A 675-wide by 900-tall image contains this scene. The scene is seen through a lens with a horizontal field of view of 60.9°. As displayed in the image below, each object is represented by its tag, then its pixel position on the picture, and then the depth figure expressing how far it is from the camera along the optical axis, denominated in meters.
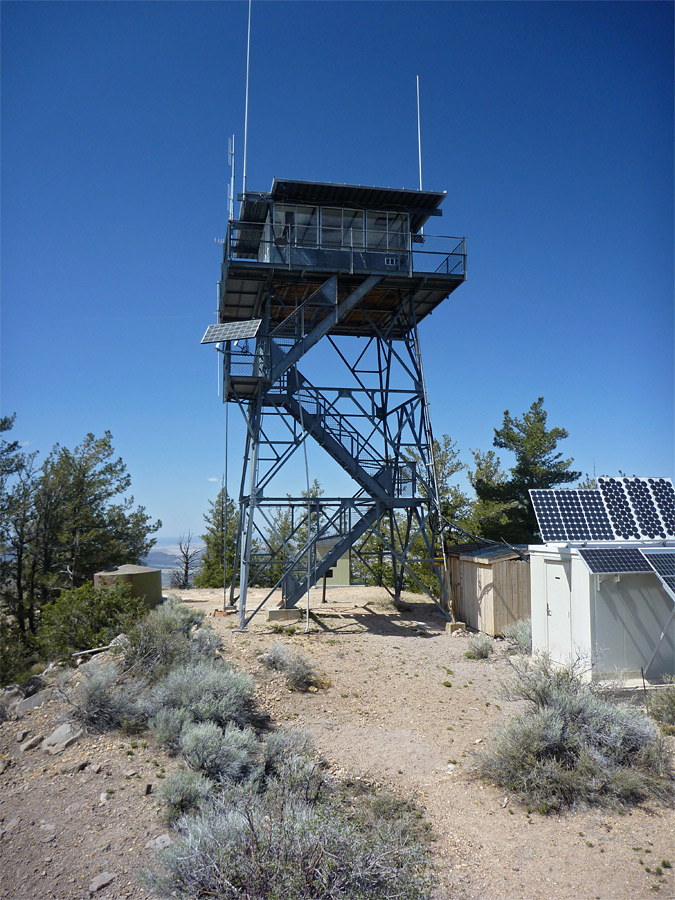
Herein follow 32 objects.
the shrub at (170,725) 8.45
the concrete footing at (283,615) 18.91
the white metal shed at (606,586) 11.30
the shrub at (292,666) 12.06
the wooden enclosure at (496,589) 17.41
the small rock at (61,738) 8.57
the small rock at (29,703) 9.98
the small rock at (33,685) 11.07
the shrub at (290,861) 5.12
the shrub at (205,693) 9.15
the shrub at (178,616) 13.38
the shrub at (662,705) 9.51
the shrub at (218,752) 7.65
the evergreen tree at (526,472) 28.62
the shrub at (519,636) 14.83
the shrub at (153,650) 11.06
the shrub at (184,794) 6.75
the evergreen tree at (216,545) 35.50
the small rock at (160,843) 6.21
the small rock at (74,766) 7.96
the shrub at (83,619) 13.01
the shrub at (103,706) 9.09
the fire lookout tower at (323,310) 18.62
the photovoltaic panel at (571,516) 13.30
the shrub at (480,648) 14.85
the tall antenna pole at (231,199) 19.22
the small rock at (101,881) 5.65
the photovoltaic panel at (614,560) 11.08
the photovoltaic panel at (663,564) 10.83
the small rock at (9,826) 6.61
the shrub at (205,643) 12.66
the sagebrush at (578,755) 7.26
